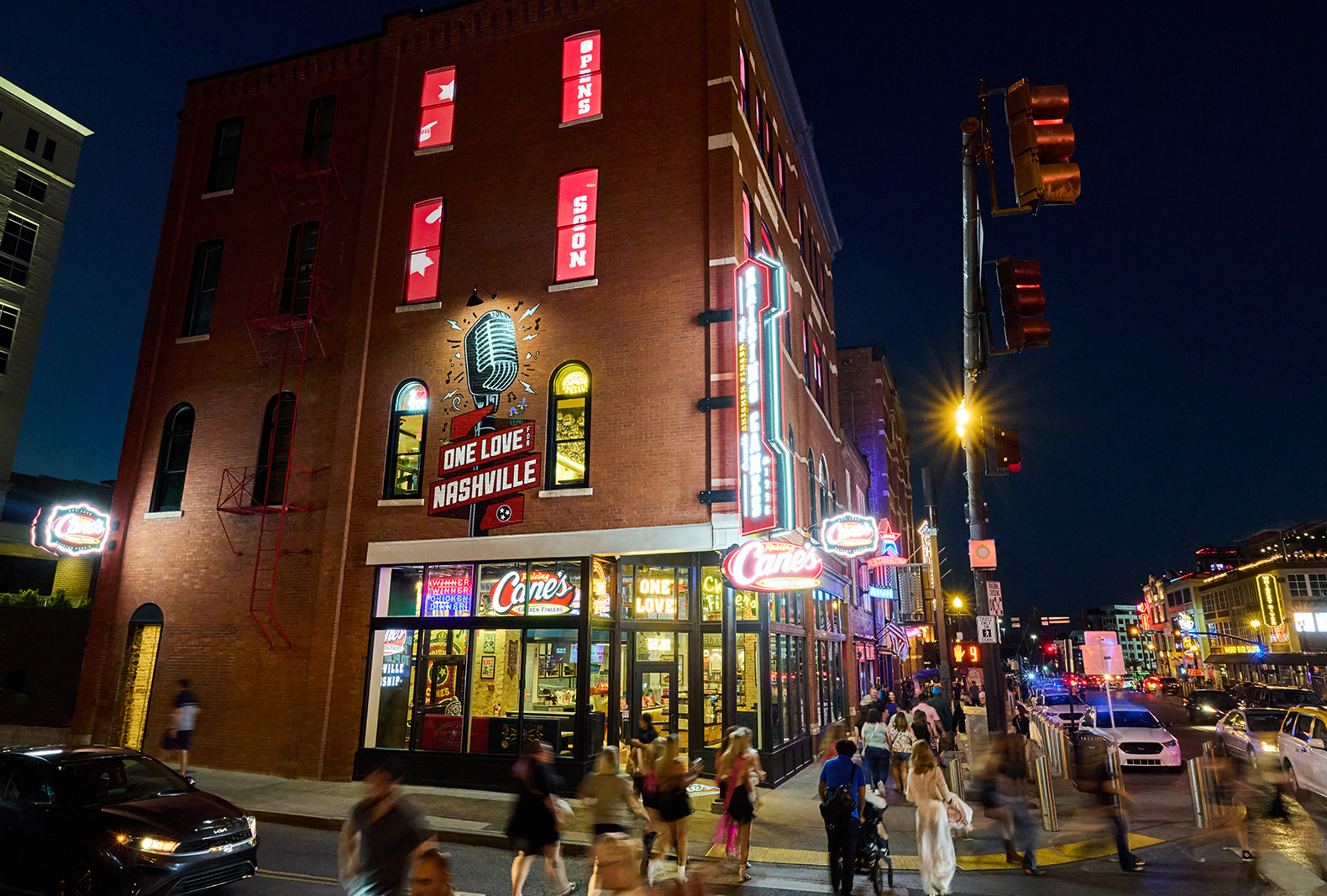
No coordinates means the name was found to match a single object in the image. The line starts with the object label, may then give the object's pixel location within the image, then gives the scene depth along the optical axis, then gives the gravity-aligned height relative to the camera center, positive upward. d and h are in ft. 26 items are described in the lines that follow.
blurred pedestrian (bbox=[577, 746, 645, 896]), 27.22 -5.40
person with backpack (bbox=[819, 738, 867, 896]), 29.19 -6.02
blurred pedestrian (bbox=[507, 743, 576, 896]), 26.76 -6.10
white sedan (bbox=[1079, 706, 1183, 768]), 62.34 -7.62
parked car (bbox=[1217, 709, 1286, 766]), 63.87 -6.83
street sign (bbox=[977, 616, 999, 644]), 41.47 +0.82
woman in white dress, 28.58 -6.38
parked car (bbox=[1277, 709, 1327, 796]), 45.80 -6.07
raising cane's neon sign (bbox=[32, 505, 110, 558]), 57.57 +7.92
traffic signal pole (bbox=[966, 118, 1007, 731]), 35.12 +13.66
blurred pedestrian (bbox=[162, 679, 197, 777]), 49.28 -5.45
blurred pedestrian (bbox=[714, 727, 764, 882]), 32.40 -5.83
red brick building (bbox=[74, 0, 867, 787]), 51.31 +16.37
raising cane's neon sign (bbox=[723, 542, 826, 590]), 45.96 +4.45
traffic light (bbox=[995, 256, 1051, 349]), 25.75 +11.29
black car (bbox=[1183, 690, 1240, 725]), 110.50 -8.18
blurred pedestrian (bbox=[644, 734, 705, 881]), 30.42 -5.93
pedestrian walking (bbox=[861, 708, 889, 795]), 45.24 -5.94
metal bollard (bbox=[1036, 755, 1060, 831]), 40.55 -7.64
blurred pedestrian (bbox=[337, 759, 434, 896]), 19.25 -4.96
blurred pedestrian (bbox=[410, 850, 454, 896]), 15.78 -4.68
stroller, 30.66 -7.73
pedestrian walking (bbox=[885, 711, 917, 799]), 47.47 -6.41
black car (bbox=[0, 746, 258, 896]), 25.32 -6.43
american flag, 128.36 +0.99
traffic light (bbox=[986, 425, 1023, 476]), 34.99 +8.76
